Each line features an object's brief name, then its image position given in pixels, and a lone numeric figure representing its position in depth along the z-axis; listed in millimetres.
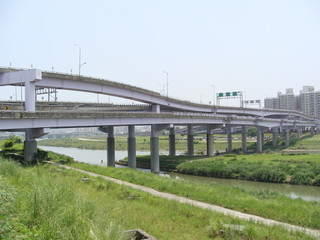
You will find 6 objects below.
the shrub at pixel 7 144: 47625
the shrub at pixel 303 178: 33031
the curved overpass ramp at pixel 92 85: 33875
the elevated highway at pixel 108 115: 30219
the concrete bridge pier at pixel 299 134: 111912
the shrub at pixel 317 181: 32156
